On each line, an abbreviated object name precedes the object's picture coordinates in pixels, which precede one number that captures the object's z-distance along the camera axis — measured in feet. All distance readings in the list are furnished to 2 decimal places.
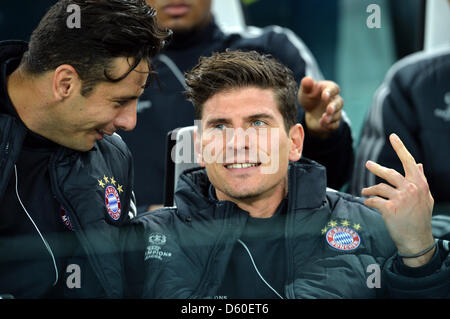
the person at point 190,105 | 28.88
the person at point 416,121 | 29.52
